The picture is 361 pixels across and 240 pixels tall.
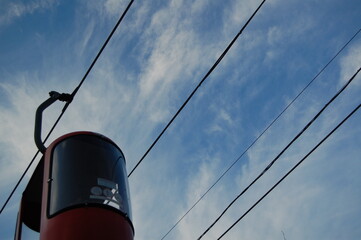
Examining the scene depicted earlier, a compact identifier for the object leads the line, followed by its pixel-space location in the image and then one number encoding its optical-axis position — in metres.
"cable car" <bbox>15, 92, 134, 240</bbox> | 3.02
